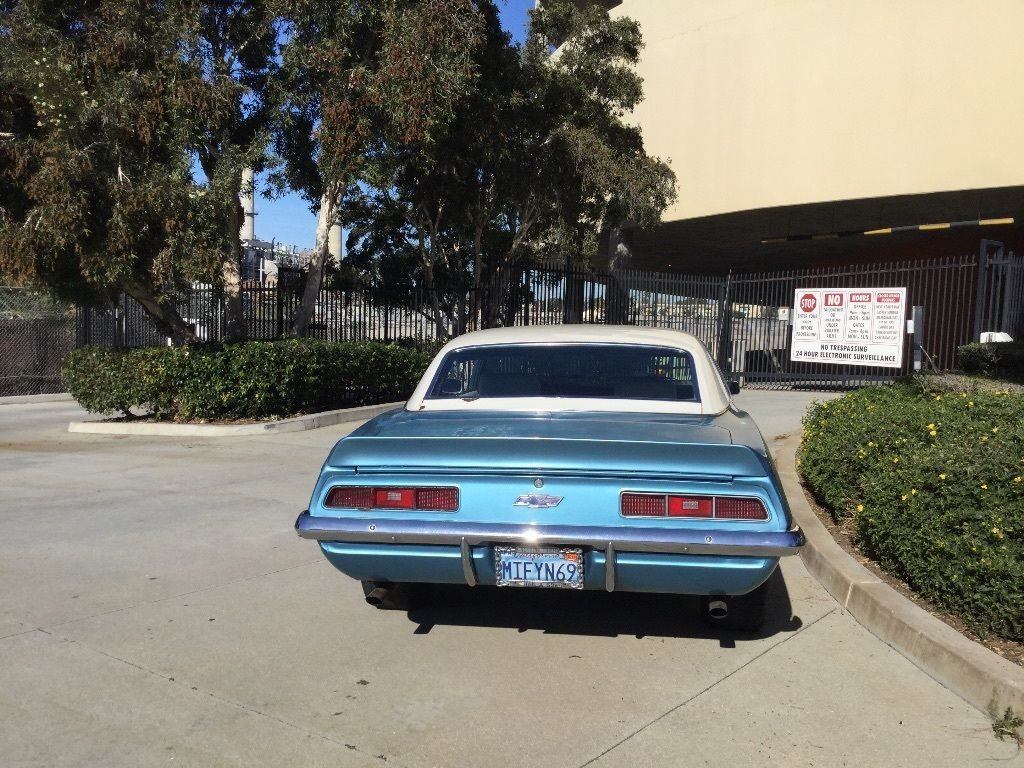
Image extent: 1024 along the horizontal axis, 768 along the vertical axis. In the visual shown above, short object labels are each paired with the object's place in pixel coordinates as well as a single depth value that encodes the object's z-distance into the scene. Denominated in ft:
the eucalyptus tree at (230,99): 40.32
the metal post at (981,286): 58.01
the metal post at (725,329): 77.36
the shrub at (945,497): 13.12
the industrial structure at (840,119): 70.79
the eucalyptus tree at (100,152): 37.29
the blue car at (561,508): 12.26
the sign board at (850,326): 59.31
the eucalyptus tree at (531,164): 55.52
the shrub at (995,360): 38.55
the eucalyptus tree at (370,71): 40.63
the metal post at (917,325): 56.08
